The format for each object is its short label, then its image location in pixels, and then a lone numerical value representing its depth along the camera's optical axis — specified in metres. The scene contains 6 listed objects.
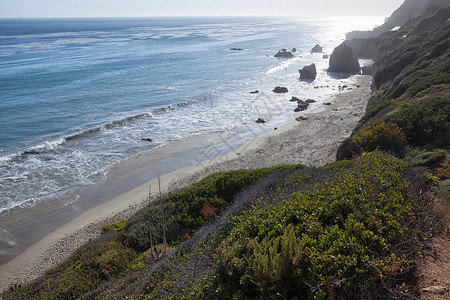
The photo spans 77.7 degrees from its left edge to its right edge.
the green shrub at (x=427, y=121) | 12.99
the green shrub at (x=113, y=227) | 14.92
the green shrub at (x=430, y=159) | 11.05
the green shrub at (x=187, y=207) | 12.28
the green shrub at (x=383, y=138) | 13.52
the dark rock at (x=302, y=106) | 37.70
